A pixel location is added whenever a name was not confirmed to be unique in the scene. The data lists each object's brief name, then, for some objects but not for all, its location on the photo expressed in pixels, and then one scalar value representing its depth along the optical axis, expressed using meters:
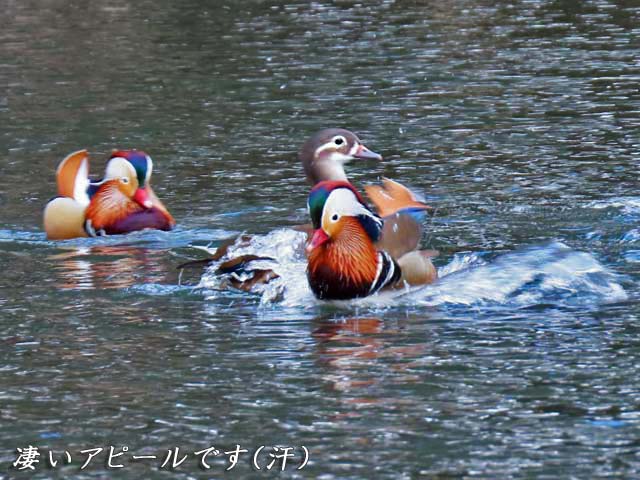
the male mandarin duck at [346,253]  18.05
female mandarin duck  18.84
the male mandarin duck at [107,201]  22.87
